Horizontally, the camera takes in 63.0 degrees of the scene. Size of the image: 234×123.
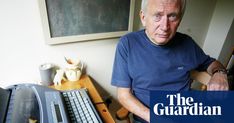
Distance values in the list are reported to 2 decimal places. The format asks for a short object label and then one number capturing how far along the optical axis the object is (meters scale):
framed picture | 1.12
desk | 1.00
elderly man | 1.01
